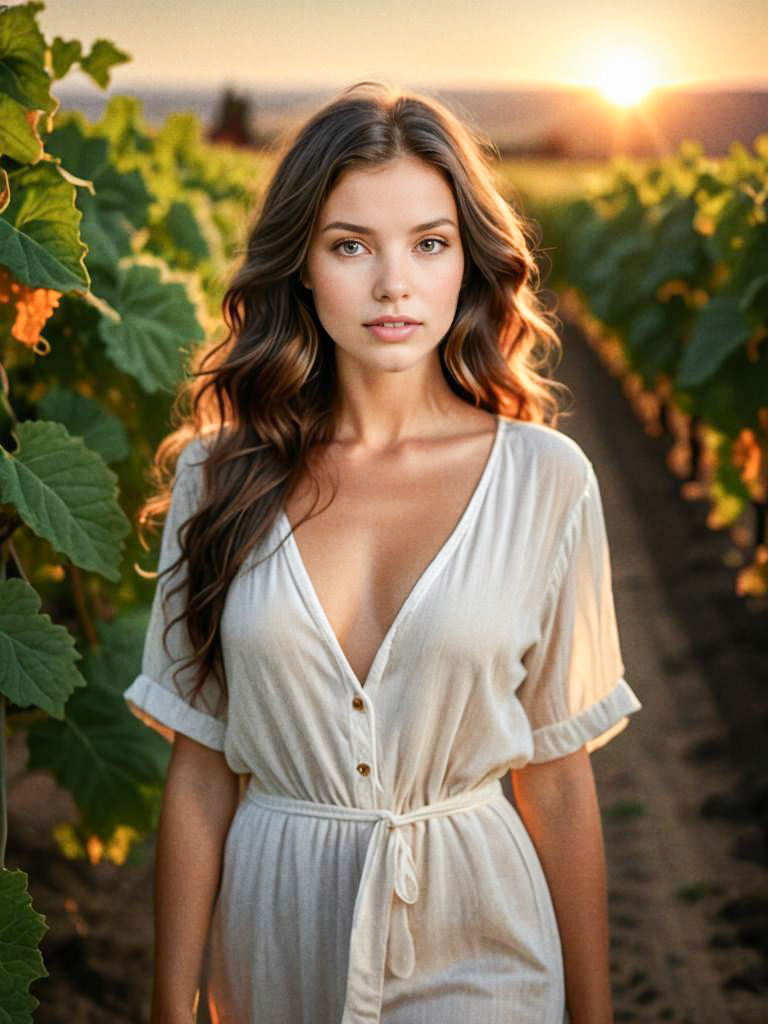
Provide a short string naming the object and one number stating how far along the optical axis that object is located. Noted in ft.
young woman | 6.09
